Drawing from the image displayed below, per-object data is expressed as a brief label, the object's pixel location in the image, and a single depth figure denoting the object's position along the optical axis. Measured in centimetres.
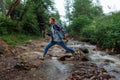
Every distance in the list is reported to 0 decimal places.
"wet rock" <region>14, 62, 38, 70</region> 394
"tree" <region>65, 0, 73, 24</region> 3670
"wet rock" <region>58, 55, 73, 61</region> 502
